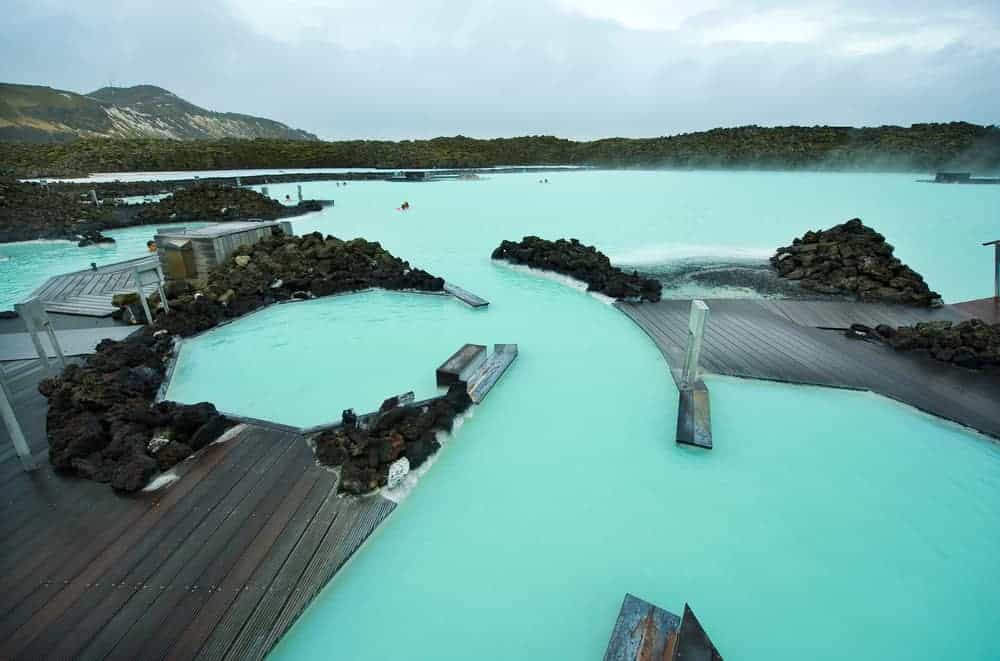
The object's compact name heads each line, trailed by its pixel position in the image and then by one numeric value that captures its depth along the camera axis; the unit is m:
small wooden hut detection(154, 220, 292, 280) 7.78
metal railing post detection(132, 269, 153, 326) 5.70
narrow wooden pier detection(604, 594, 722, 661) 2.01
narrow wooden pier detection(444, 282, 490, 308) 7.64
